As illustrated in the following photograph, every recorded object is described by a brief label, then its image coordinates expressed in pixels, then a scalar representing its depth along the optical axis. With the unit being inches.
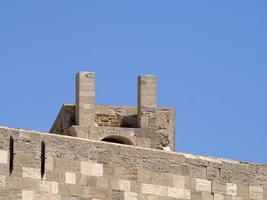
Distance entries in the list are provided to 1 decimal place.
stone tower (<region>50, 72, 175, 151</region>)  2400.3
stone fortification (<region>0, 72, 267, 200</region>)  2086.6
